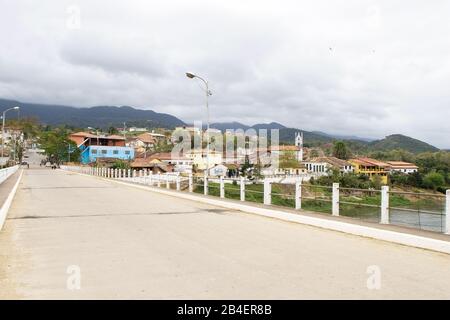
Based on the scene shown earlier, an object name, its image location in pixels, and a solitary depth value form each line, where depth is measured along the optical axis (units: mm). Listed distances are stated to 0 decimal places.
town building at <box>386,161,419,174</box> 88988
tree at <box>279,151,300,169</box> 106831
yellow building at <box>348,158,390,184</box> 88938
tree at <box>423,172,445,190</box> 56600
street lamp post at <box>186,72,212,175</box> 22183
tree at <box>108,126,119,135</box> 155325
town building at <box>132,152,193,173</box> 89594
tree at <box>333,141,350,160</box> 129125
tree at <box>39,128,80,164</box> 107438
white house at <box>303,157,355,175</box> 99125
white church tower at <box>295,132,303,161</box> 155925
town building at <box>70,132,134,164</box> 113812
